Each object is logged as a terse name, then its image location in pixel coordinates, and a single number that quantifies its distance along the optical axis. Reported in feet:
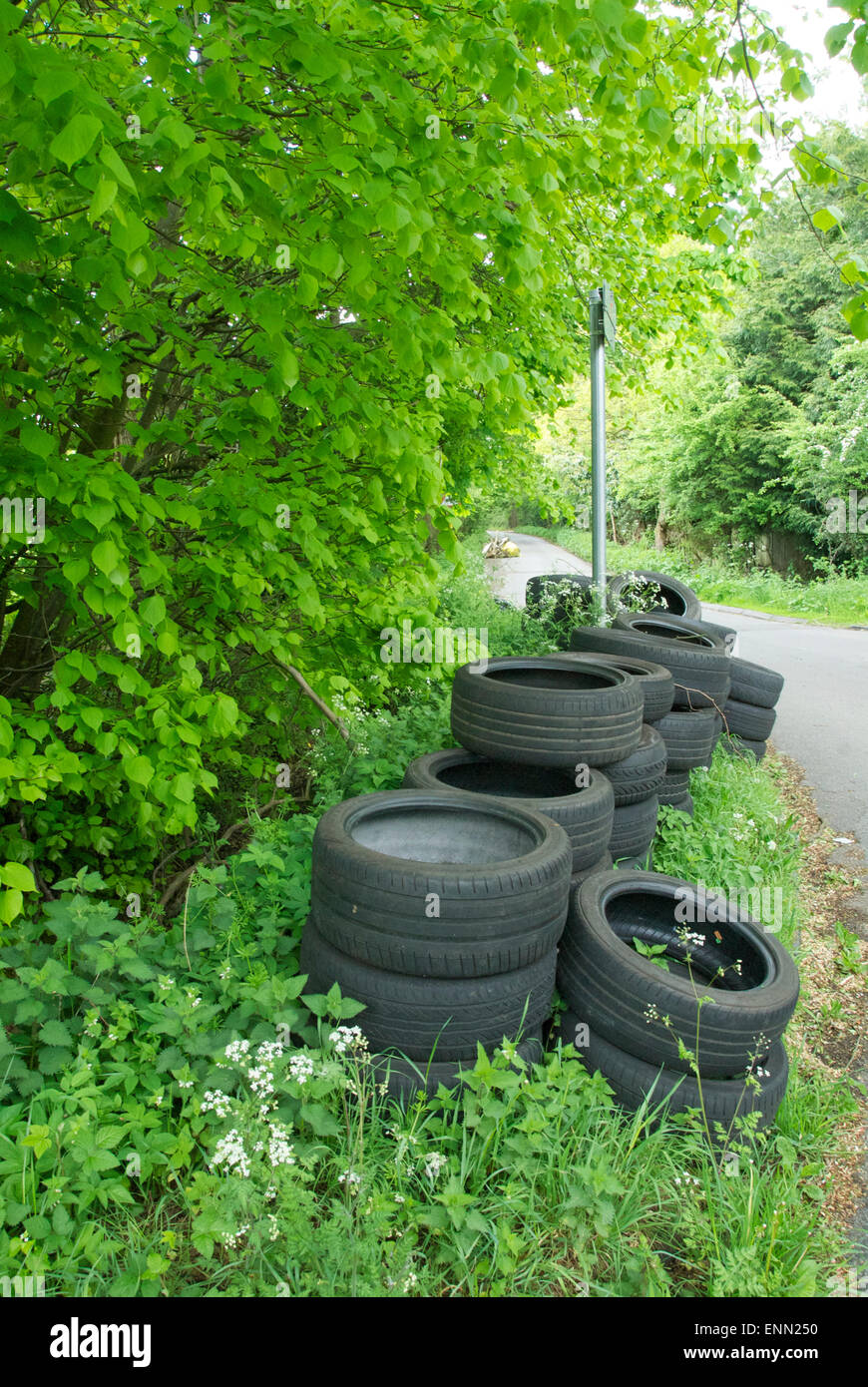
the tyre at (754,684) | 23.29
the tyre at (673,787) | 18.30
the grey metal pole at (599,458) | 26.07
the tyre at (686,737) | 18.65
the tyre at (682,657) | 20.11
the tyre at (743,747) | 23.40
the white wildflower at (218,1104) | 8.13
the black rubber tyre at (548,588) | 27.91
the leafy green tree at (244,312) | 7.70
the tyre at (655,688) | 17.60
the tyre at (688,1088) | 9.29
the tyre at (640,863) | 15.04
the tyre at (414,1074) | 9.14
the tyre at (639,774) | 14.83
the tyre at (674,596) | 28.35
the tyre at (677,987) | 9.35
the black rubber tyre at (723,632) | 24.85
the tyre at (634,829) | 14.96
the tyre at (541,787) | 12.41
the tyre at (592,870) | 12.42
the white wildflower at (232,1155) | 7.45
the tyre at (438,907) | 9.21
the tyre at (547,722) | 13.58
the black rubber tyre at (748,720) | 23.58
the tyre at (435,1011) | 9.24
